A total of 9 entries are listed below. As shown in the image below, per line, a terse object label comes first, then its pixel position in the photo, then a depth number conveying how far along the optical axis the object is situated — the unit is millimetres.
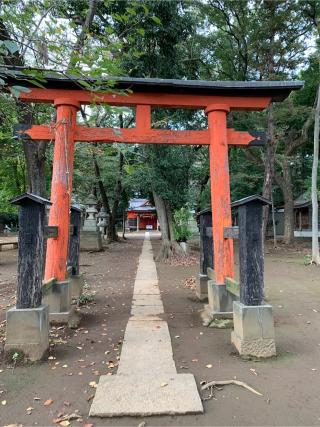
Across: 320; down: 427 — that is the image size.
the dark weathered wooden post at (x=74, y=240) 6594
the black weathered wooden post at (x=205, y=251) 6684
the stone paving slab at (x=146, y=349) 3613
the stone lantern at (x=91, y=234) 17172
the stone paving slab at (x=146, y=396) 2764
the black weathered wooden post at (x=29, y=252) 3939
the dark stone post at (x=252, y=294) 3912
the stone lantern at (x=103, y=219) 23688
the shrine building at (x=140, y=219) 53844
